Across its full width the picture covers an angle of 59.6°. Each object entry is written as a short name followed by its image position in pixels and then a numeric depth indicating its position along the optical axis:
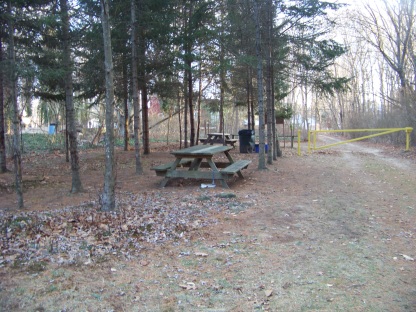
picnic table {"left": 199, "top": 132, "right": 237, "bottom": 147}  18.49
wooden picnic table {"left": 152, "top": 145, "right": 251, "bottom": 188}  8.08
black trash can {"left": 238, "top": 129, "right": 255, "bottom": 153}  17.46
